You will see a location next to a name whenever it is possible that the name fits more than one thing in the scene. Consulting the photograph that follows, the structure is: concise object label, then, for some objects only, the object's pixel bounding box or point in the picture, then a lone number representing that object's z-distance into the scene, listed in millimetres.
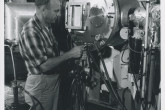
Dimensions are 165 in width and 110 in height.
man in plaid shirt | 3292
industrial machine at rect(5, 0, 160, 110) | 3157
